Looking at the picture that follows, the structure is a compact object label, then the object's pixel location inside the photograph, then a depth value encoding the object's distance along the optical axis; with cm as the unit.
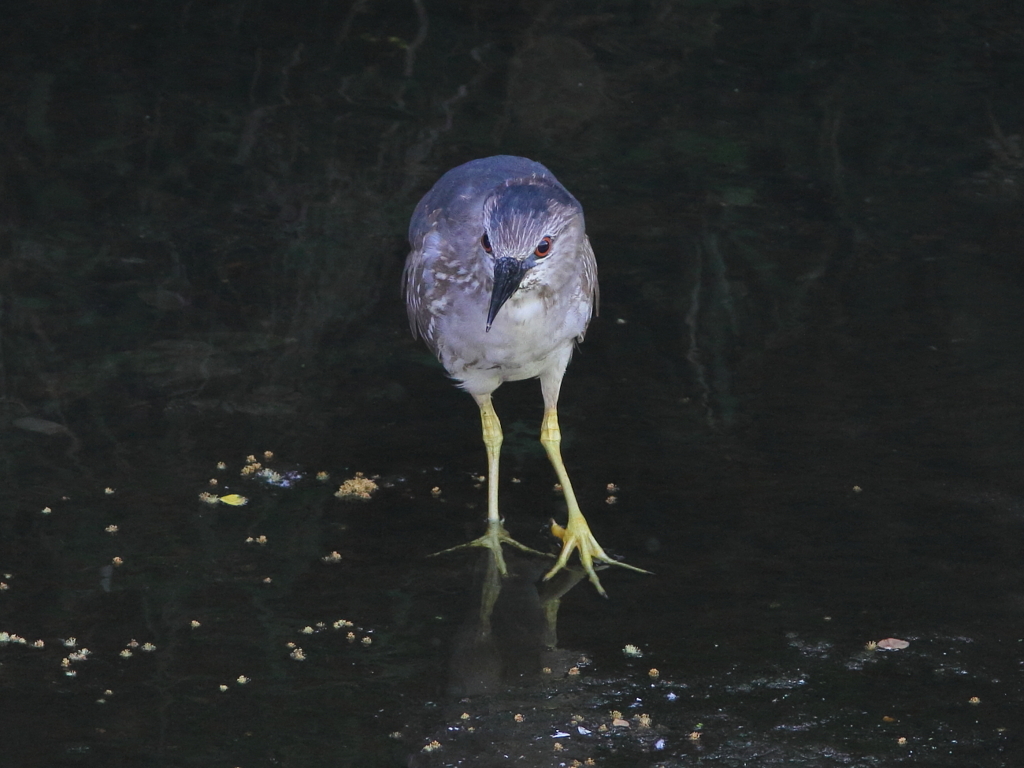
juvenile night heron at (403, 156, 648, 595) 866
